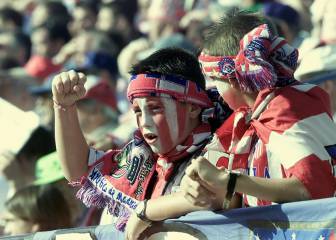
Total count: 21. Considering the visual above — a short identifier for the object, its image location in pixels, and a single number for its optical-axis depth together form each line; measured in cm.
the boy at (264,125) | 726
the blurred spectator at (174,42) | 1573
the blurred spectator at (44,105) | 1594
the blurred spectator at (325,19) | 1394
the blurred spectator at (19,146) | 1382
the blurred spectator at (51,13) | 2386
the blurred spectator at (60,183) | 1230
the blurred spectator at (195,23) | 1802
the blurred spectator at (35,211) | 1167
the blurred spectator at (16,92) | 1789
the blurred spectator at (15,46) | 2342
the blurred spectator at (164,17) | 1923
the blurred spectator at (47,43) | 2125
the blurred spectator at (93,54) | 1803
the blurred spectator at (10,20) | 2585
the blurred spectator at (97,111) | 1485
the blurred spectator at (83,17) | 2350
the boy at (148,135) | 837
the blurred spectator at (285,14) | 1641
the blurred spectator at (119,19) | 2165
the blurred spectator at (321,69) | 1191
